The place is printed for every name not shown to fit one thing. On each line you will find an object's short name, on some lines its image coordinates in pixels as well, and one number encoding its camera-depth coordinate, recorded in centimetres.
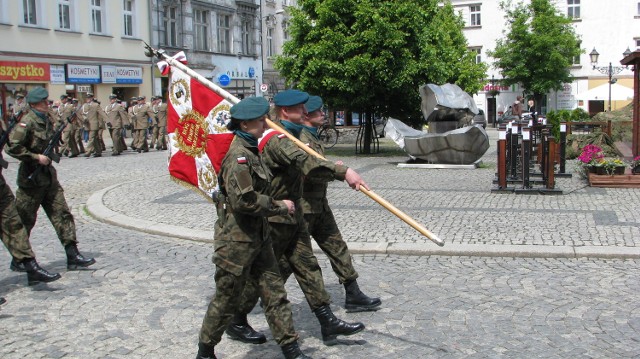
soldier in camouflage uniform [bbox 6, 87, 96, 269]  688
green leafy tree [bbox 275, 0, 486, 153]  1939
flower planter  1258
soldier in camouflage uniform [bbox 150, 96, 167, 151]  2469
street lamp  3182
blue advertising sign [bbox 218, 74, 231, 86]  3712
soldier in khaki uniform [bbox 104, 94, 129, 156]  2280
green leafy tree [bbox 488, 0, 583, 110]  4547
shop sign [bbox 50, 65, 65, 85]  2900
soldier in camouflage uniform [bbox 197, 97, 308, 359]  442
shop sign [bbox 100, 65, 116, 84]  3159
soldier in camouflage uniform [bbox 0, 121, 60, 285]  655
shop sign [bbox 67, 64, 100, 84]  2978
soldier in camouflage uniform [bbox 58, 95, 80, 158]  2136
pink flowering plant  1291
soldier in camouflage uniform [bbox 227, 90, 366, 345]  490
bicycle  2580
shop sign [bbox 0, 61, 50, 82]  2675
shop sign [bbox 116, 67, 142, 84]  3256
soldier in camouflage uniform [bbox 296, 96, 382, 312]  547
